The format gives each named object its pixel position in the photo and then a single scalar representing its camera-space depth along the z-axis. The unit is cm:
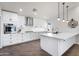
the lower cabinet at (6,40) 258
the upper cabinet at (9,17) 270
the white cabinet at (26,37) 331
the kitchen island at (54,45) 174
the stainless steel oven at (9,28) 273
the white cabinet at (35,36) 357
